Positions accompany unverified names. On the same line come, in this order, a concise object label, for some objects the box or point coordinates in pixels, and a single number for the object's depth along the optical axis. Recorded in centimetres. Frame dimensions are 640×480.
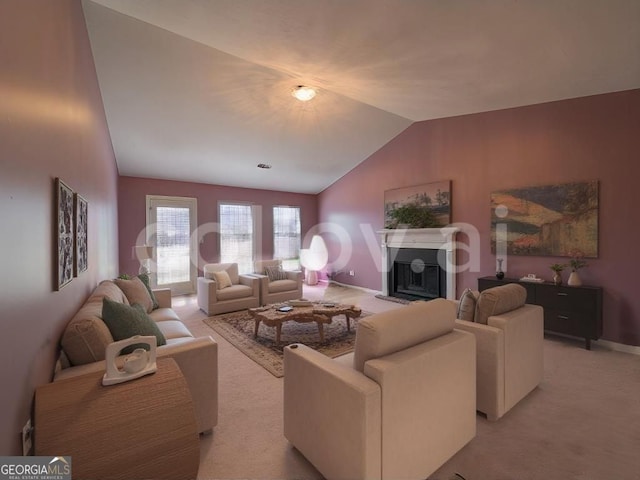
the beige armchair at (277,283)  549
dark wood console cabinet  345
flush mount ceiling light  392
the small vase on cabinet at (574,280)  367
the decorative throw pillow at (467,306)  244
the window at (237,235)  714
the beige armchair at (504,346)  216
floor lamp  799
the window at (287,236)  792
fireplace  528
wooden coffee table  364
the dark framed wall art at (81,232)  220
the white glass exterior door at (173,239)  626
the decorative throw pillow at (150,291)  380
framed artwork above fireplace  533
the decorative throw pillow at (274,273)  589
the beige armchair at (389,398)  141
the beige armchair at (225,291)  499
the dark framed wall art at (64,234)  173
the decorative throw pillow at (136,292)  335
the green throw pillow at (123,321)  197
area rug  335
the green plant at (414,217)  552
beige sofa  174
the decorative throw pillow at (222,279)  523
